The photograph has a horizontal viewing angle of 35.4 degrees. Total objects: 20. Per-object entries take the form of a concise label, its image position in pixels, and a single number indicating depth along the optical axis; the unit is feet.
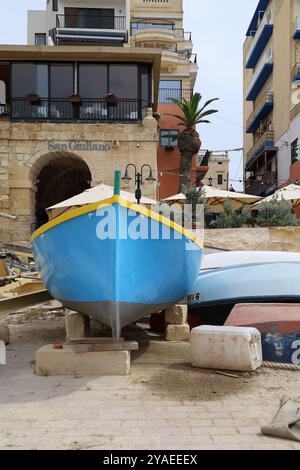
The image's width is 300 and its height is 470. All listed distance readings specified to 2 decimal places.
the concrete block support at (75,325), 20.35
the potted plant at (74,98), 62.08
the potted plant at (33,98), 61.82
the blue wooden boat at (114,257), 16.38
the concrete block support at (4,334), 23.53
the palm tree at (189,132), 78.28
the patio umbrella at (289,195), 59.93
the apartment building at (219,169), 222.28
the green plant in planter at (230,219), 50.01
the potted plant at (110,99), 61.97
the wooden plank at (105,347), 16.92
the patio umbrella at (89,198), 37.30
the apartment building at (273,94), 96.99
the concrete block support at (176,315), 22.22
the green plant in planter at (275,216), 49.65
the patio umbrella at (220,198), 58.83
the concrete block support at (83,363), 16.71
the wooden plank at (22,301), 24.12
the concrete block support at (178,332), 22.25
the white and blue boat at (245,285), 22.34
